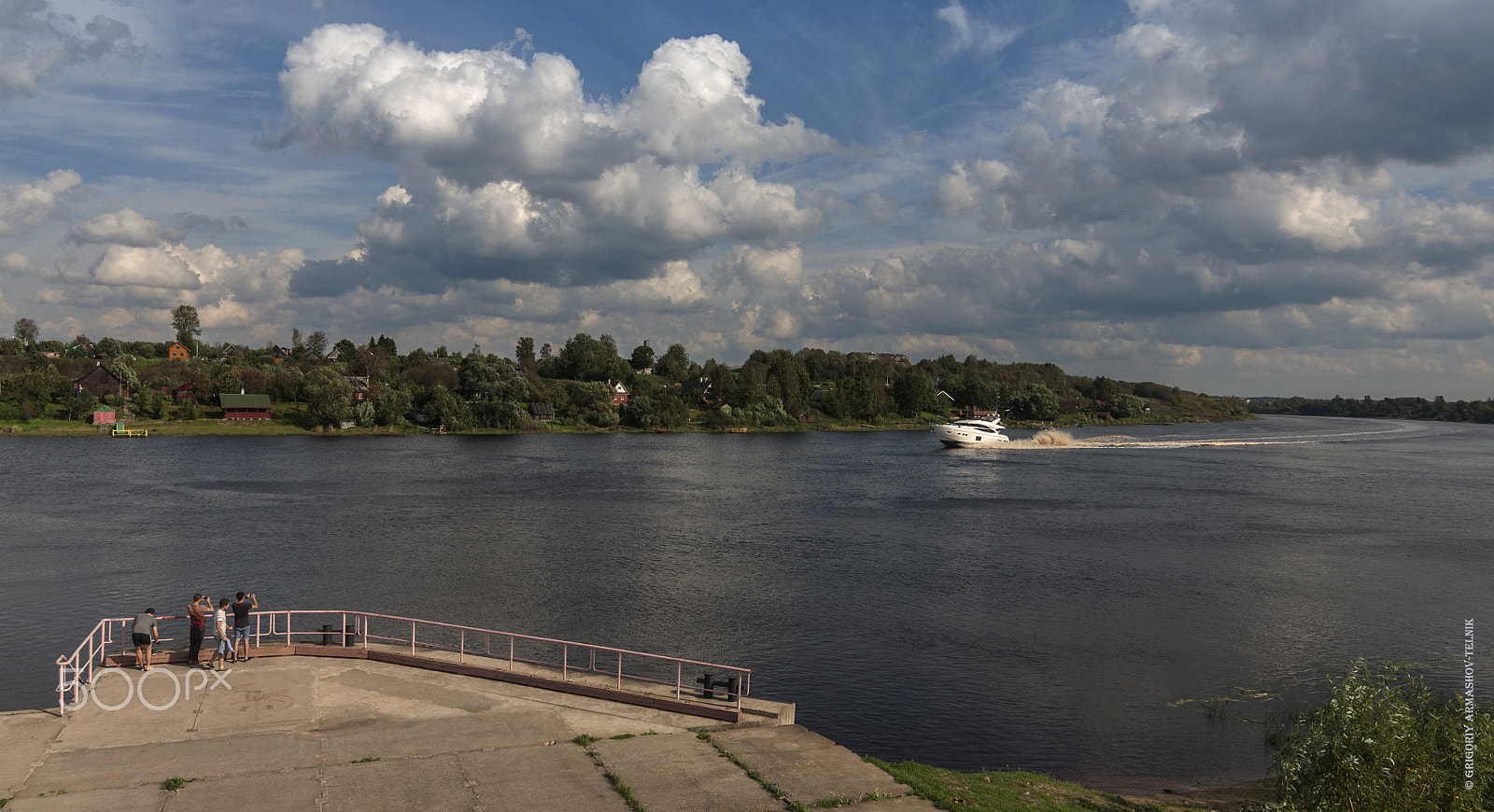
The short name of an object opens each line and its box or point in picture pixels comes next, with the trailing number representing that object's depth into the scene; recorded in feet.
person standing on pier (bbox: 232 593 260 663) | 77.00
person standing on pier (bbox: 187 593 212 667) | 73.36
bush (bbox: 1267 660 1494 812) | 55.08
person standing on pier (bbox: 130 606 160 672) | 72.23
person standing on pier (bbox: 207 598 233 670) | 72.43
